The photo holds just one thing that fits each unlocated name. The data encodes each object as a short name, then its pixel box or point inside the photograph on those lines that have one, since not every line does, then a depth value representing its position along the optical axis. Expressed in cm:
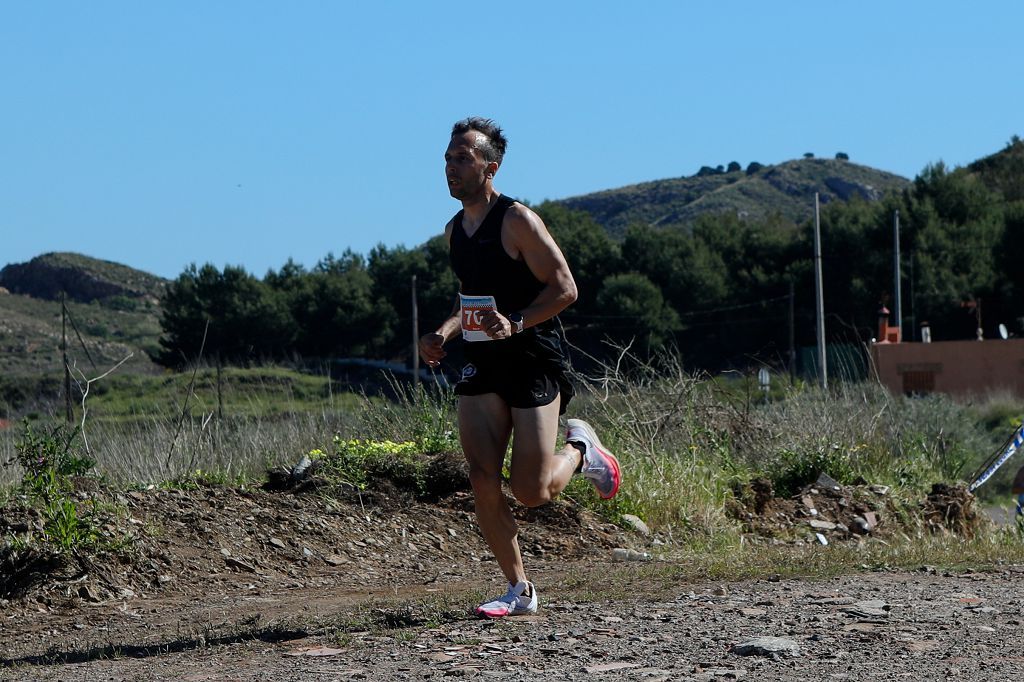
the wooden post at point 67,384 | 1669
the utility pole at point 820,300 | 6430
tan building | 7099
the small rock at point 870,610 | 946
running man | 971
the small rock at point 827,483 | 1830
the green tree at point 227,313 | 9420
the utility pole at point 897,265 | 7992
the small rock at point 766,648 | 837
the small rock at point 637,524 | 1572
